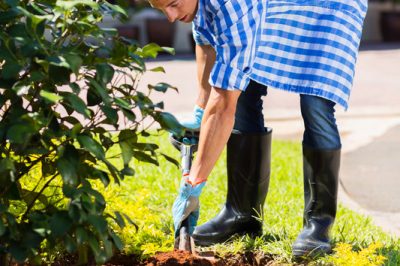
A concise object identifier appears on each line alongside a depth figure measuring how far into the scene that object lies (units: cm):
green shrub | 397
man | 517
